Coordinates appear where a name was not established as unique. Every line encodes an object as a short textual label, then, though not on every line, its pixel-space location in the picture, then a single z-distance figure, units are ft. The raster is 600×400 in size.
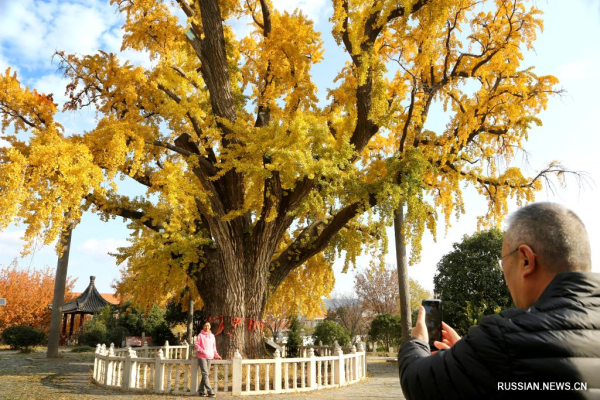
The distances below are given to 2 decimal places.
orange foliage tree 99.50
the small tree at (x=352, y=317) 120.78
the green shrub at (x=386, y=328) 80.12
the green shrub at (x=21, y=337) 75.02
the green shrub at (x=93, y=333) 87.71
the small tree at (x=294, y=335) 69.00
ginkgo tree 30.57
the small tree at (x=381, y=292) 114.62
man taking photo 3.71
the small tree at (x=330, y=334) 76.13
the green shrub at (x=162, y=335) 77.51
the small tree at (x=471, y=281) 58.95
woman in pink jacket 29.66
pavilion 97.19
